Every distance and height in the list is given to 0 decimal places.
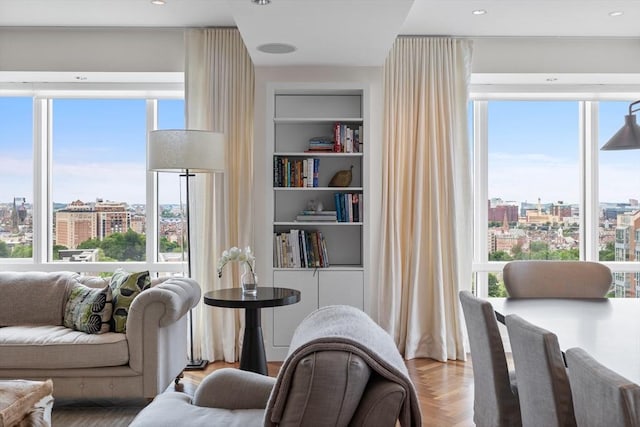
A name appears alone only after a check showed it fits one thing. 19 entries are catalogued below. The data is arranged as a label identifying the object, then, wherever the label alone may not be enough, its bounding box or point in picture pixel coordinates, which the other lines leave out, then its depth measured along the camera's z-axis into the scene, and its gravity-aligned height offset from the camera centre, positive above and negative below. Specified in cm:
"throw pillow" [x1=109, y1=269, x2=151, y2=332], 372 -56
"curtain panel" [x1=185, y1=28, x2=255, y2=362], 479 +34
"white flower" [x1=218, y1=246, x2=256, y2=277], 384 -33
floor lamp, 412 +42
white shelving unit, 463 +12
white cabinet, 462 -67
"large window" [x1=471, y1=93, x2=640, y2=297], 543 +19
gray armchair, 149 -47
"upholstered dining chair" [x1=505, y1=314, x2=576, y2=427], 174 -53
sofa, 349 -90
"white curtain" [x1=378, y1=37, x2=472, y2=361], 482 +15
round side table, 366 -77
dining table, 200 -52
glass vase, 385 -50
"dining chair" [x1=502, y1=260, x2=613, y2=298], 339 -43
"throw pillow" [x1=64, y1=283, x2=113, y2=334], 370 -68
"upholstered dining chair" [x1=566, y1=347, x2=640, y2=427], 129 -45
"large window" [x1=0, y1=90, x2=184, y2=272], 529 +23
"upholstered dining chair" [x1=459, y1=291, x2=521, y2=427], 228 -65
